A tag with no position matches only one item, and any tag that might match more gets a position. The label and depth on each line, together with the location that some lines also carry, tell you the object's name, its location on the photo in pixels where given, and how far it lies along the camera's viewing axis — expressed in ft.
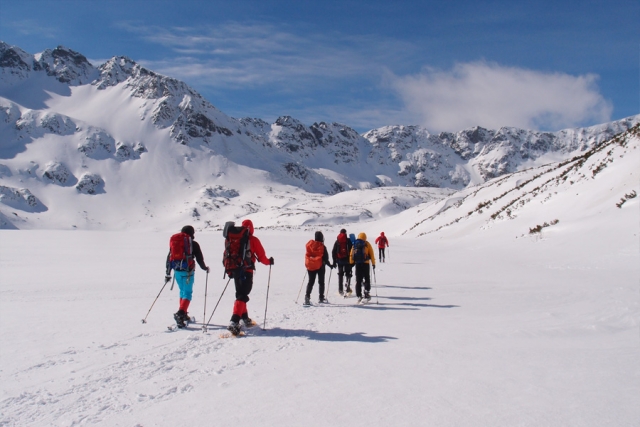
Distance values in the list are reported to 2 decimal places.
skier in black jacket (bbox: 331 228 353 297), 41.19
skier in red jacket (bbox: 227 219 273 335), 25.03
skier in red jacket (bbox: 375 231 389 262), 77.08
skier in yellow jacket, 39.04
